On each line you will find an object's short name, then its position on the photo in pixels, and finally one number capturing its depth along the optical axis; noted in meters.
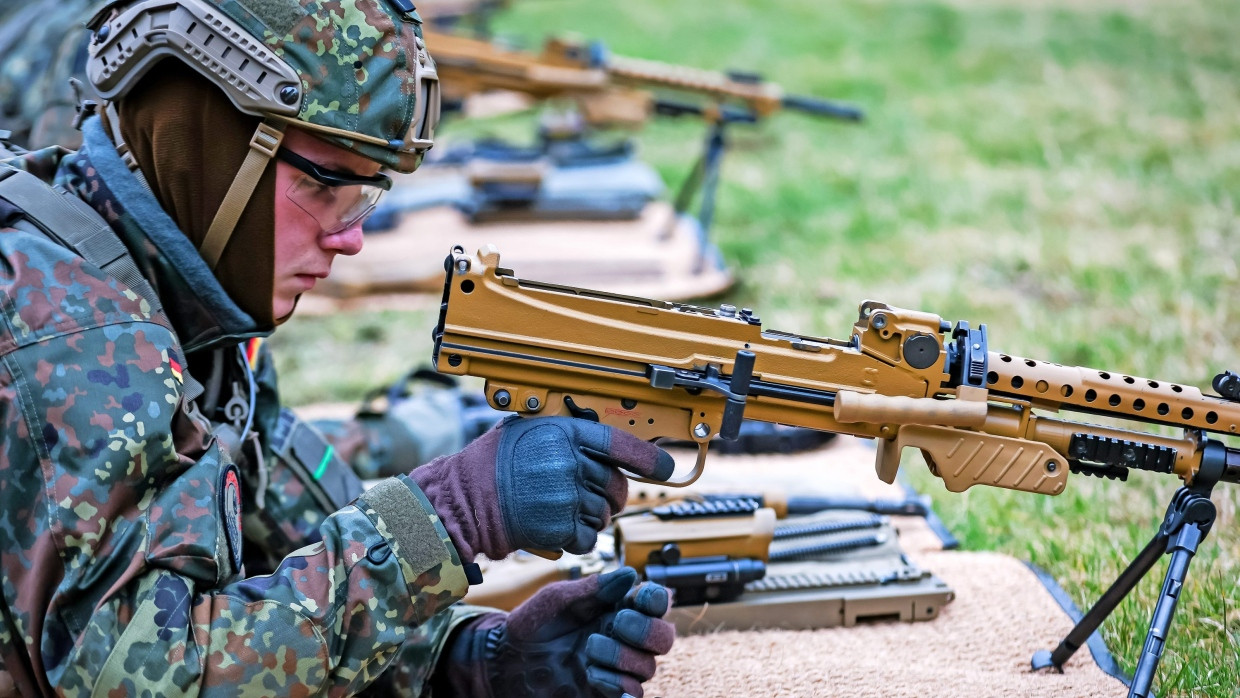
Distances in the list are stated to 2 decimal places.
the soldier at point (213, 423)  4.84
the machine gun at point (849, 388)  5.96
